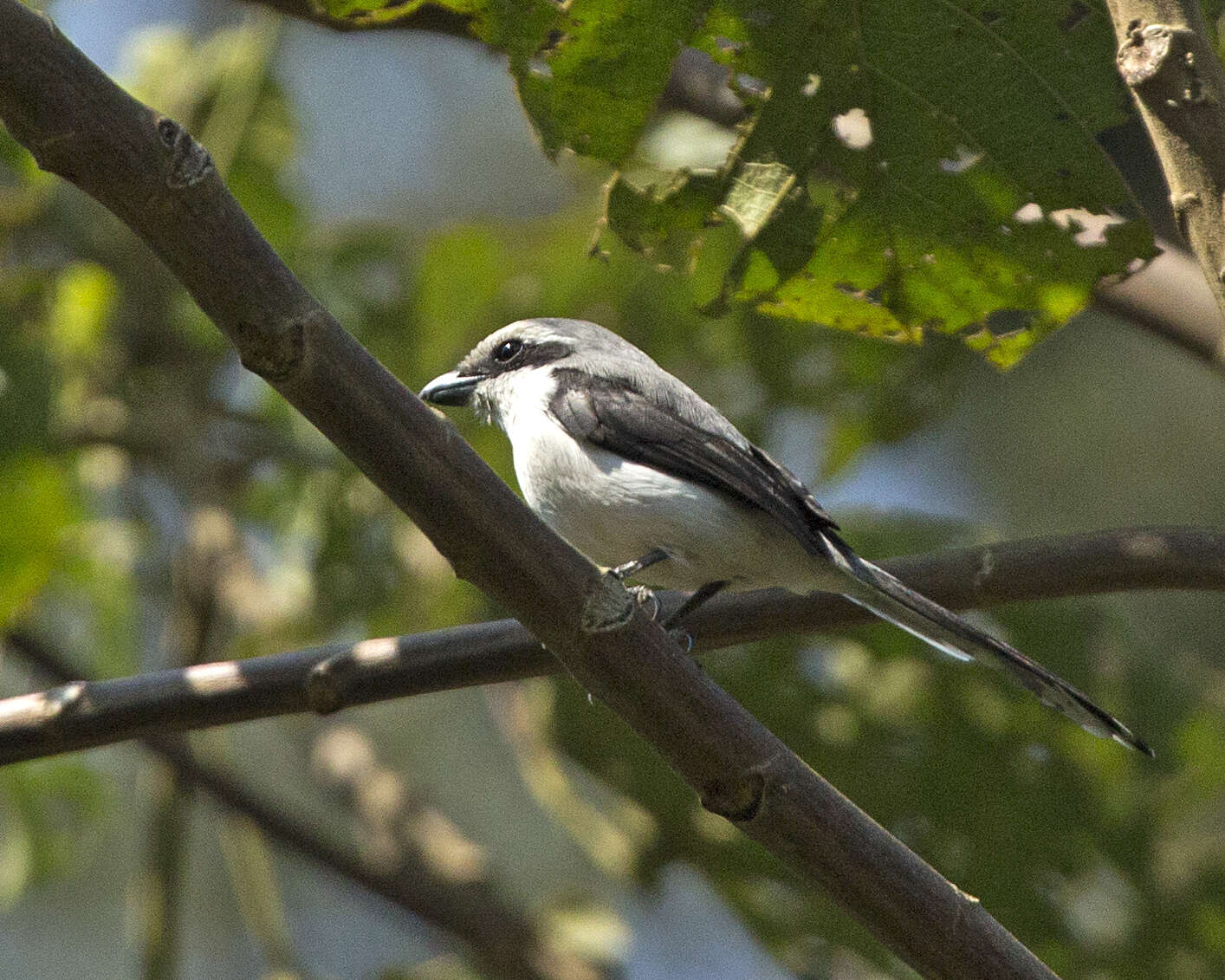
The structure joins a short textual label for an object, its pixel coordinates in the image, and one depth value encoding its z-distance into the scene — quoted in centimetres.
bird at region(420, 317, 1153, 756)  484
